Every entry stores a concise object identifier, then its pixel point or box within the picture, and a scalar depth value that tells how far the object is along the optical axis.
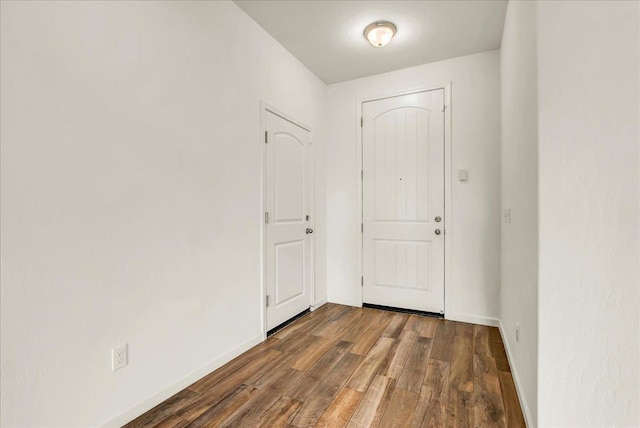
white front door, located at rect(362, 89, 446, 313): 3.28
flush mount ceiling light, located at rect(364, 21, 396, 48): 2.62
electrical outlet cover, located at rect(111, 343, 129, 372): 1.58
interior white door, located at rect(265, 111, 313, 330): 2.80
